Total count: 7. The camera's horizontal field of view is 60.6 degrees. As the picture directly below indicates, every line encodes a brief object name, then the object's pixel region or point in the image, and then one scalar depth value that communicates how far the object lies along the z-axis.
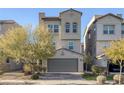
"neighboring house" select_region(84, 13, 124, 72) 10.29
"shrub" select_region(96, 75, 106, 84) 7.08
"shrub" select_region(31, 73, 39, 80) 8.00
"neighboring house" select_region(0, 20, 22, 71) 10.17
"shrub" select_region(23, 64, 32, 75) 8.46
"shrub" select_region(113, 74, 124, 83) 7.14
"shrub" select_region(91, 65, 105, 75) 8.80
